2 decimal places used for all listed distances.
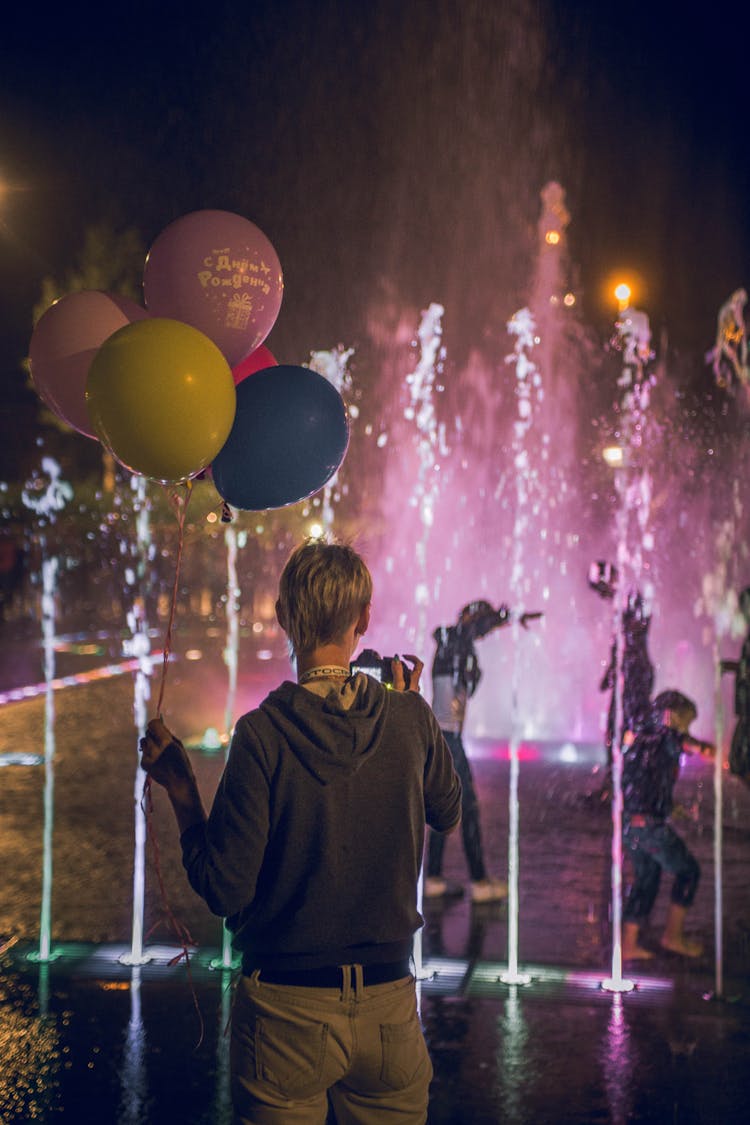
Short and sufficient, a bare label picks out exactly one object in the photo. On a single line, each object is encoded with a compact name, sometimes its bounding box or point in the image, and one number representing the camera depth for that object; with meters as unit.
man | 2.12
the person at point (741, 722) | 6.05
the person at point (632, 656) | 8.25
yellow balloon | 2.98
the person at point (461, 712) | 6.25
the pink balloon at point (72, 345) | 3.55
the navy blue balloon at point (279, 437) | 3.29
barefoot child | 5.39
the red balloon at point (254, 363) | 3.89
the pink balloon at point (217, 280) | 3.62
